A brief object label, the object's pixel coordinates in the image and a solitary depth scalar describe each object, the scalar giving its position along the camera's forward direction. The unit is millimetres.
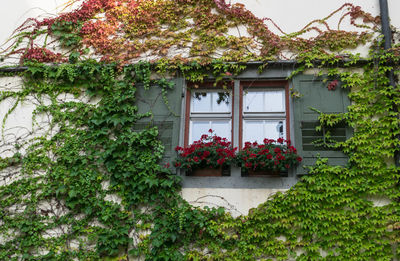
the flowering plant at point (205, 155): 4734
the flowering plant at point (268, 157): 4602
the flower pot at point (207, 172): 4871
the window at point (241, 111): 5188
